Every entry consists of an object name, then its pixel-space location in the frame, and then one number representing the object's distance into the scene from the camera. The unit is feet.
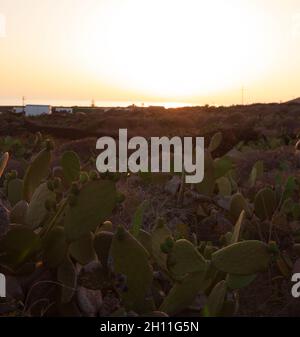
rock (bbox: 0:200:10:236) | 8.71
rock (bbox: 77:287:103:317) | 9.45
